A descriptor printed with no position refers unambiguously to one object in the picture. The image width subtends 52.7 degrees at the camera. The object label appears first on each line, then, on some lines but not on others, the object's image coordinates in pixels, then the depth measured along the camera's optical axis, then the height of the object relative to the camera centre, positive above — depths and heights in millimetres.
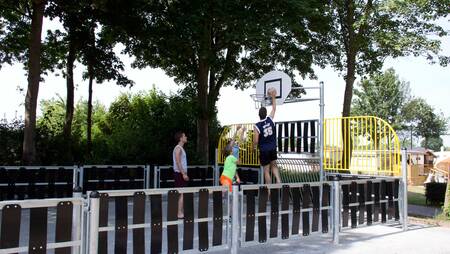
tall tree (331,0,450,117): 16344 +5118
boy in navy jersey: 9695 +399
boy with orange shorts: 10273 -264
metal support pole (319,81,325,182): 11508 +699
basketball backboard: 12668 +2079
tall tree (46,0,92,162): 17281 +5332
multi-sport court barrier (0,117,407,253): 5258 -680
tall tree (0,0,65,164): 15203 +4704
